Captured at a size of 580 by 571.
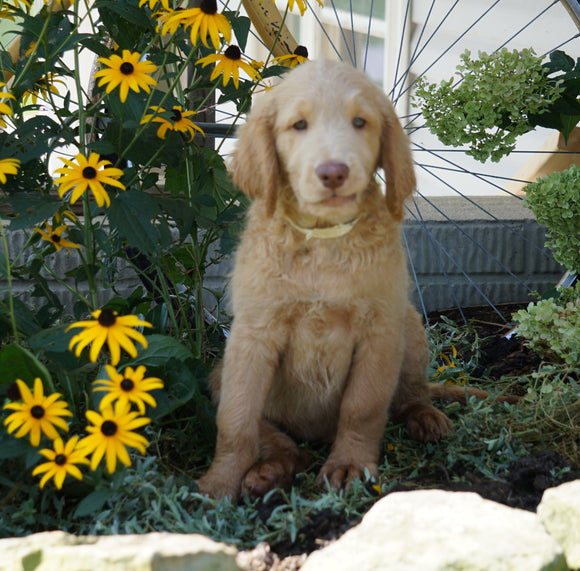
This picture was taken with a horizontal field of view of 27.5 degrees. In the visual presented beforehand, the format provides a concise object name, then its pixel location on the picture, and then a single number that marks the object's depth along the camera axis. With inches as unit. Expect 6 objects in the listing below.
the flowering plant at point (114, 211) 38.6
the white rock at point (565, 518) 35.6
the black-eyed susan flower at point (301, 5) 45.5
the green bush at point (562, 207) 53.4
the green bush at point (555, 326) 51.1
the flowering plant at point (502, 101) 54.9
